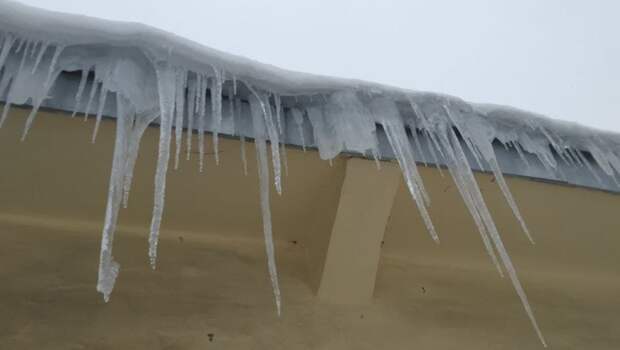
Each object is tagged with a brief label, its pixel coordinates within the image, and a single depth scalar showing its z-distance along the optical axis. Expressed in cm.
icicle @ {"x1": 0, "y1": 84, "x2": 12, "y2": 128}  129
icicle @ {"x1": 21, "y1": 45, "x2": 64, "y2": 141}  131
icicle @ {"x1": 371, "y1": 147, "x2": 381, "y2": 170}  153
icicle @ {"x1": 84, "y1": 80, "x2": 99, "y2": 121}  135
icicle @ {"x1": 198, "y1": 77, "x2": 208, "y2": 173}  140
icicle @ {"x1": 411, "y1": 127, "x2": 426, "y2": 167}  158
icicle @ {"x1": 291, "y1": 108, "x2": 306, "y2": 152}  151
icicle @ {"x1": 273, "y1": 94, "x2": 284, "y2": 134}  148
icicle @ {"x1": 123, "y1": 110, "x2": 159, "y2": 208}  138
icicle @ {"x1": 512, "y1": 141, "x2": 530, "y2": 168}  165
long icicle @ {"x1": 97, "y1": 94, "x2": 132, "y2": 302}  131
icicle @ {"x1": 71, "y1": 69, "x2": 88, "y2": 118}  135
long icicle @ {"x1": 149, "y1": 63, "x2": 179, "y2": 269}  135
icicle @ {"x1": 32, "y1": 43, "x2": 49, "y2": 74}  130
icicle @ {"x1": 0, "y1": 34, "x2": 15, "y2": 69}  129
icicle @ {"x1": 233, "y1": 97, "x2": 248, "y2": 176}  145
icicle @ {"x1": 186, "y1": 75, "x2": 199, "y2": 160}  141
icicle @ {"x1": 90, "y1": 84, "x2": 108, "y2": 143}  134
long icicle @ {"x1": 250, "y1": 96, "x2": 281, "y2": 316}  146
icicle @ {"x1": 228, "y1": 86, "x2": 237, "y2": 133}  145
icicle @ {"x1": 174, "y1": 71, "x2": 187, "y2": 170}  136
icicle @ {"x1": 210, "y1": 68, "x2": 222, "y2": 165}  141
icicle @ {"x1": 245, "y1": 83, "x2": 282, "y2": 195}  146
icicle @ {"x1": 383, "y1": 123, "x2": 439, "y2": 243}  154
